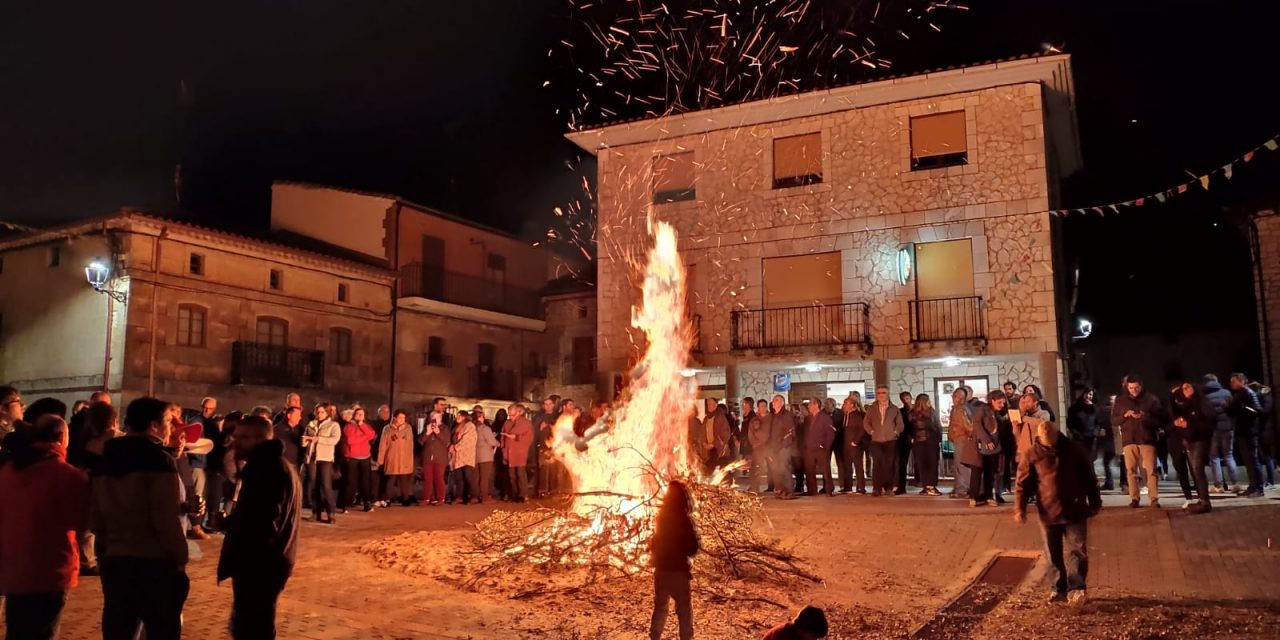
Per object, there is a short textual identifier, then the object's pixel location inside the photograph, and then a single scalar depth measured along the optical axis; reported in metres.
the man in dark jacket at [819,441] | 15.08
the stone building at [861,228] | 19.00
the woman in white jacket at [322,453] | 12.90
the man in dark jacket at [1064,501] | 7.37
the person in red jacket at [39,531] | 4.56
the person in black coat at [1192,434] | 10.86
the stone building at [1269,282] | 20.25
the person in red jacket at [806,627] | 3.40
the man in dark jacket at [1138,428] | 11.25
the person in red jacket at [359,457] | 14.23
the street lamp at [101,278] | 22.06
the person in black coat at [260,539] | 4.66
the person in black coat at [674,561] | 5.91
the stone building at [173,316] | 22.62
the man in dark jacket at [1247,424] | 12.24
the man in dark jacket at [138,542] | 4.56
